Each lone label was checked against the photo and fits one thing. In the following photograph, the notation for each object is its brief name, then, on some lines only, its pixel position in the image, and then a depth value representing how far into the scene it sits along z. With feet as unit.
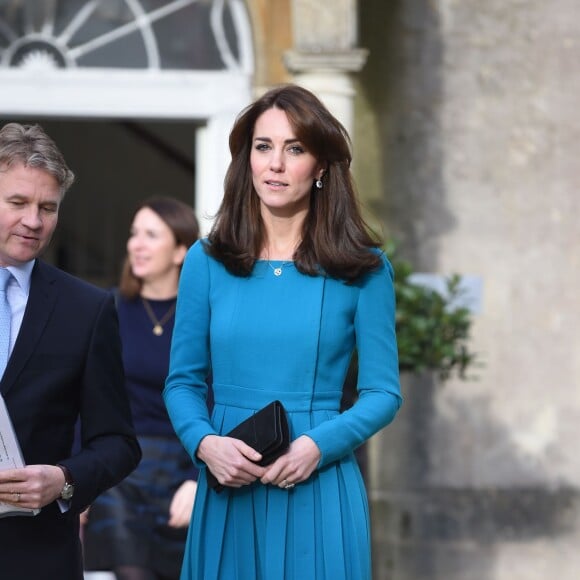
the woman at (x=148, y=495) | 33.94
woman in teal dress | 21.97
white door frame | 49.75
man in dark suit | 19.86
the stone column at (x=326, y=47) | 47.34
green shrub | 44.70
